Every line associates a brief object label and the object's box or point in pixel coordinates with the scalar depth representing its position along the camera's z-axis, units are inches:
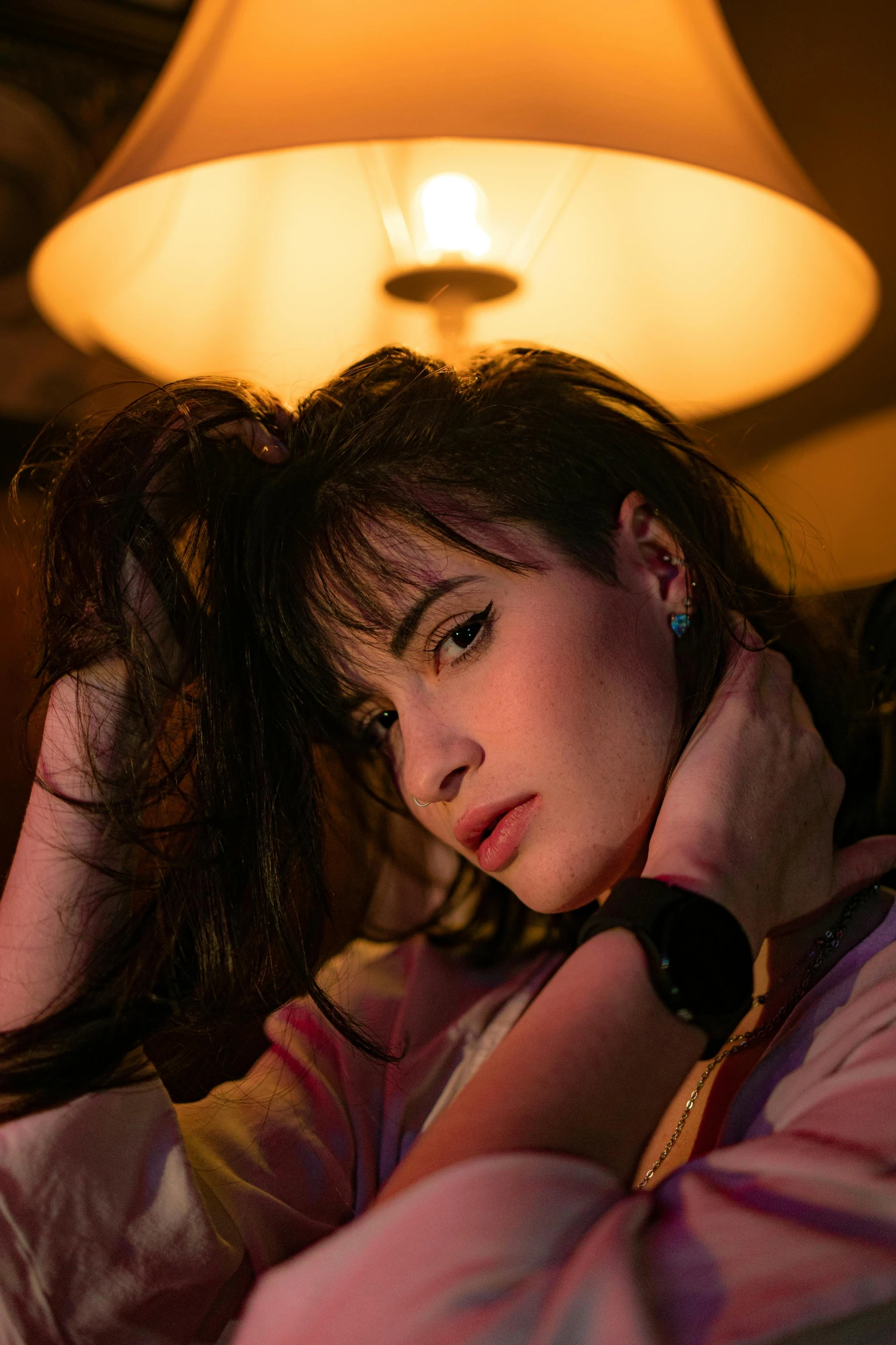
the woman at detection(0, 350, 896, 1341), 30.6
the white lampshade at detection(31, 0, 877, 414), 30.9
